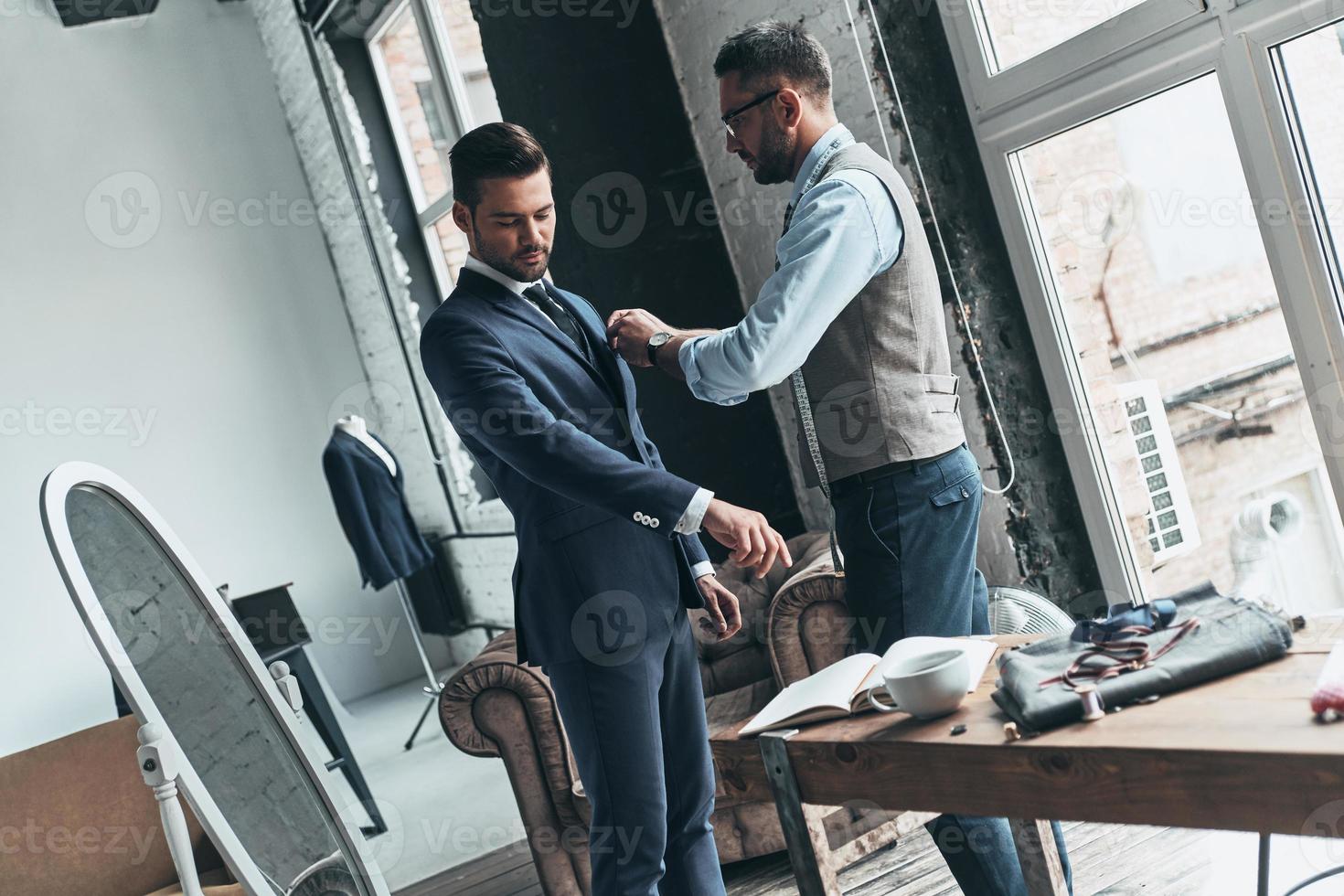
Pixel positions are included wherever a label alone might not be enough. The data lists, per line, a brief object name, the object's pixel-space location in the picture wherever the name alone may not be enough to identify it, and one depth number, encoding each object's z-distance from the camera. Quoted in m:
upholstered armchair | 2.53
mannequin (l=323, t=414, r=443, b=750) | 4.73
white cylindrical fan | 2.37
